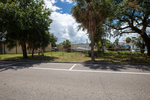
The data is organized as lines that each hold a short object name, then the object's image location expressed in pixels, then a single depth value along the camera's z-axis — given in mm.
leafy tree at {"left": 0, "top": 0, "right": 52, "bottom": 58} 10156
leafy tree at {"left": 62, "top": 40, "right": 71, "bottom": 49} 30578
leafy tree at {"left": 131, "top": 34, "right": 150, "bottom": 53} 20653
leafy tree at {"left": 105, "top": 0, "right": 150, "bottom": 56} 9750
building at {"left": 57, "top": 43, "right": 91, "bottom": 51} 32406
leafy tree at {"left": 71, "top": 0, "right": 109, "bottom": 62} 9812
